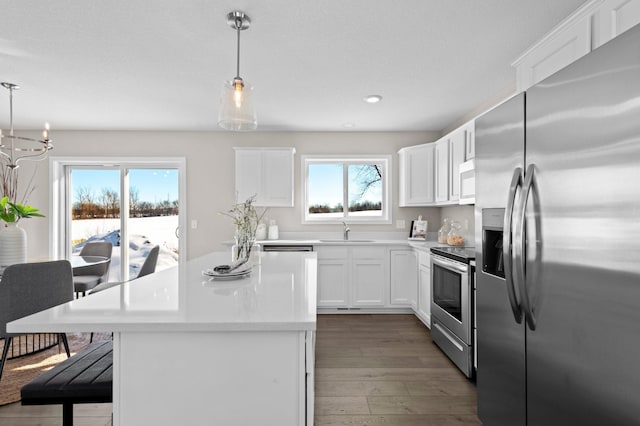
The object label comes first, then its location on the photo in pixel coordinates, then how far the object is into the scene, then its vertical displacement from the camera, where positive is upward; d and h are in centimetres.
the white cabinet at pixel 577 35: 150 +92
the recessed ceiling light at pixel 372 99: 325 +114
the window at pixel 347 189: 467 +33
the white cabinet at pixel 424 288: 347 -83
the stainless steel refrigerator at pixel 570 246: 96 -12
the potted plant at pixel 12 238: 272 -23
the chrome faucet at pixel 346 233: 449 -29
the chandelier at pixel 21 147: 437 +83
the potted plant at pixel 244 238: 198 -16
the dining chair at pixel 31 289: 216 -54
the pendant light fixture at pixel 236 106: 179 +58
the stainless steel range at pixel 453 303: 245 -76
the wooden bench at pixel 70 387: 116 -63
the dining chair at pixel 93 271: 333 -64
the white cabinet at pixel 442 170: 366 +48
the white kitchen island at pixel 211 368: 102 -49
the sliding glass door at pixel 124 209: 461 +3
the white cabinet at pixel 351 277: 404 -80
